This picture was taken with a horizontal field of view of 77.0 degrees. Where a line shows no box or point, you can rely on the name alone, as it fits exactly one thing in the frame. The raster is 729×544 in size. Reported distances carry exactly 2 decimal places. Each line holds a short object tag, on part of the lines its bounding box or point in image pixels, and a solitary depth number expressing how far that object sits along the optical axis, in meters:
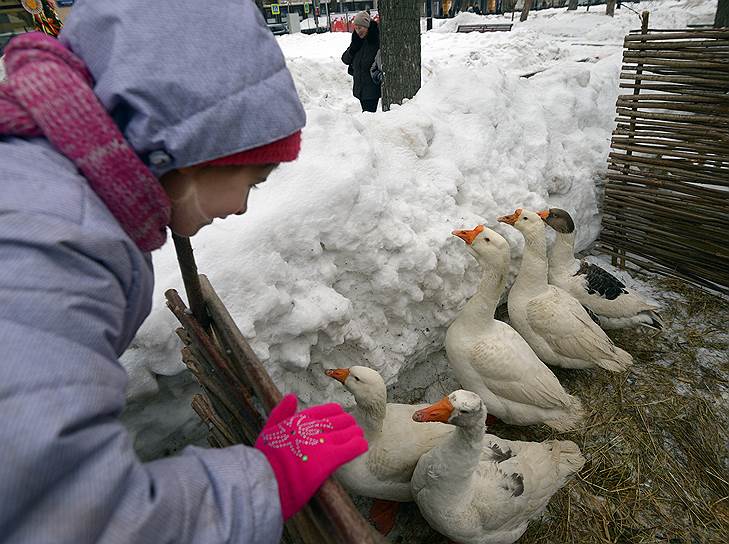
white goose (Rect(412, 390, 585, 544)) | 1.88
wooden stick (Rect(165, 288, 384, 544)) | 0.84
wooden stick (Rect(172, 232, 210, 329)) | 1.52
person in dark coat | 5.24
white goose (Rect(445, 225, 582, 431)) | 2.58
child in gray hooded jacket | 0.57
